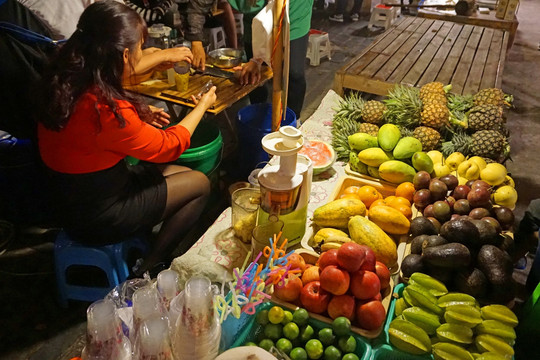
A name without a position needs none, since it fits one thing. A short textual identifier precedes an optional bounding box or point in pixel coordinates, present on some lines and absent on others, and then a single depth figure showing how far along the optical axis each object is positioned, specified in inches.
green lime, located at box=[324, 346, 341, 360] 57.3
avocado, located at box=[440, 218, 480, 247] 69.2
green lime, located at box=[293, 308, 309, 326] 60.3
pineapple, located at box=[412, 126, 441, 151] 109.7
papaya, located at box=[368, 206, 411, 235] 78.9
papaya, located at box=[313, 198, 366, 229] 80.4
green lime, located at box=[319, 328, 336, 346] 58.7
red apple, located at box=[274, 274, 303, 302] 63.5
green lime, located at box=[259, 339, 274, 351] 57.5
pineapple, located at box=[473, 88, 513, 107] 122.3
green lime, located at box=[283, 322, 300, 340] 59.5
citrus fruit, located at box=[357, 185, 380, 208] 87.1
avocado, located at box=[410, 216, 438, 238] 76.5
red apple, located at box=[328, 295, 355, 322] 60.7
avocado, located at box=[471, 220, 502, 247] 70.5
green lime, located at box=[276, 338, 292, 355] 57.6
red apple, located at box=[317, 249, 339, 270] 62.7
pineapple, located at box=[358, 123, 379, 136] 115.3
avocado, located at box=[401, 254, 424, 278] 69.0
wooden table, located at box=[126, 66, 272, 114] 118.6
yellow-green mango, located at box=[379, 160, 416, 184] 92.6
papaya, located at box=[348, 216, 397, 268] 72.4
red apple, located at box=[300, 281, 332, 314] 61.9
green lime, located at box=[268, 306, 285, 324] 59.9
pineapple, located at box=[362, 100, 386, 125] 120.2
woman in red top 78.2
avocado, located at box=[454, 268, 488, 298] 65.9
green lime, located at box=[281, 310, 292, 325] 60.8
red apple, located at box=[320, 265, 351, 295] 60.1
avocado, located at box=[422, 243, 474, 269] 65.7
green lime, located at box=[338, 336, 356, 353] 58.3
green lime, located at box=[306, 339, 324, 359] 57.5
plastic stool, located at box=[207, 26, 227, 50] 227.1
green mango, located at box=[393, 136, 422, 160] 98.0
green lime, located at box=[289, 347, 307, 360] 56.9
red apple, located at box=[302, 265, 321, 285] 65.2
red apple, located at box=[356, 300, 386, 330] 60.1
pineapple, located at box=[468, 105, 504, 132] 111.3
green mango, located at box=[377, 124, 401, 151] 101.5
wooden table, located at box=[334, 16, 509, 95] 156.9
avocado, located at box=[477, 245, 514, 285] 65.8
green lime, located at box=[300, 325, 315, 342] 60.2
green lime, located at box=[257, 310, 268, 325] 60.8
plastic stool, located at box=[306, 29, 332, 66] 267.6
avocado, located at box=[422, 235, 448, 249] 70.2
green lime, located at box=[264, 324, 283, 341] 59.3
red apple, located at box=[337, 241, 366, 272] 60.1
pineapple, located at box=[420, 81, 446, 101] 125.1
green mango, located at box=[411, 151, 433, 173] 94.8
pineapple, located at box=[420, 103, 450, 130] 113.3
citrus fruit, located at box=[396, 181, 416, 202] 88.8
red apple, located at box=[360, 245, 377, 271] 63.1
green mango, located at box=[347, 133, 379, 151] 104.0
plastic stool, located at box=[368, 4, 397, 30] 337.7
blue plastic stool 94.7
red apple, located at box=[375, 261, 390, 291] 65.7
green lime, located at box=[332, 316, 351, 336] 58.4
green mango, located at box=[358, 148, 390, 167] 96.8
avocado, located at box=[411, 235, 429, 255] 72.6
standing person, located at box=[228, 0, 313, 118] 130.1
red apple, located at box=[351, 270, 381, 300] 60.8
